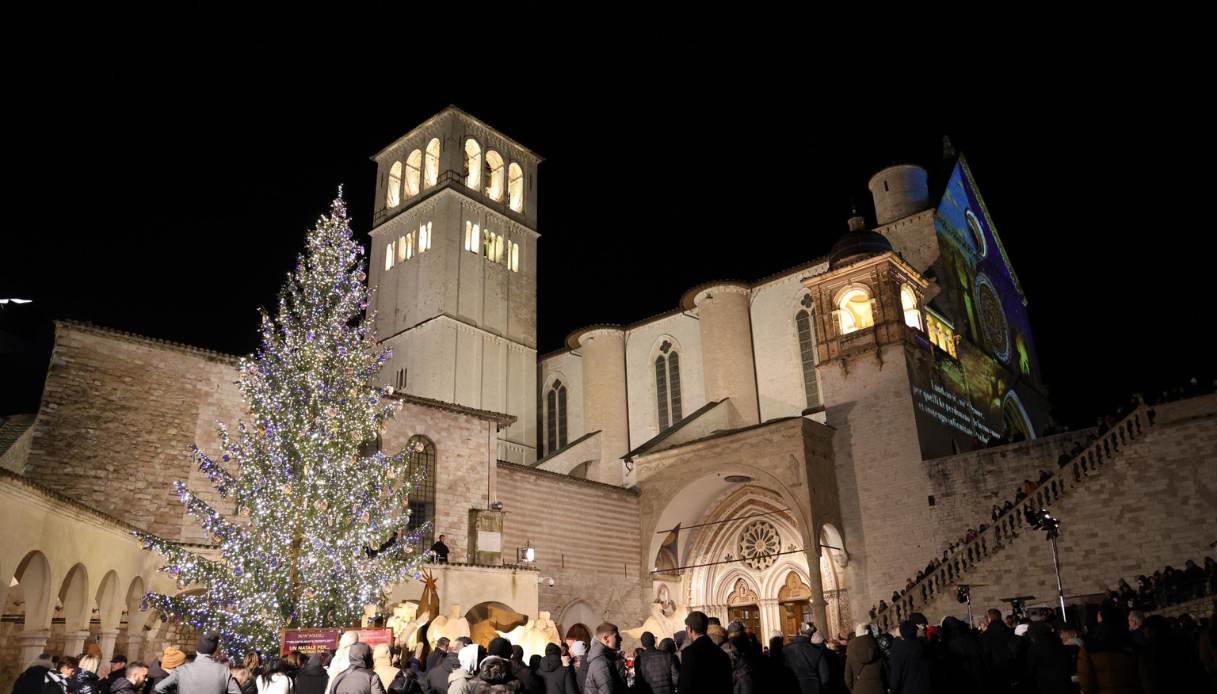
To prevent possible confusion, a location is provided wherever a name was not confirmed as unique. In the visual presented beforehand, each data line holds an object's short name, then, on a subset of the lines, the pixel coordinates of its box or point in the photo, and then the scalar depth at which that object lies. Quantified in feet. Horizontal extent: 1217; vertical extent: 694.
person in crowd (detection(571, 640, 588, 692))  24.02
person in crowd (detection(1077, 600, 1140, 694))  22.54
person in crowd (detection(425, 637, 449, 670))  27.19
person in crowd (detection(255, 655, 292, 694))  25.40
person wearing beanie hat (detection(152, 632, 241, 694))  19.70
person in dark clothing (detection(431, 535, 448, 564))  62.59
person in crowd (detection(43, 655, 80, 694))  22.47
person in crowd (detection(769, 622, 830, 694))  27.04
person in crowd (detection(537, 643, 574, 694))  22.54
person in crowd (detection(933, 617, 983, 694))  24.30
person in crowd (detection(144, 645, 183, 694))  22.56
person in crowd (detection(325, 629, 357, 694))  21.43
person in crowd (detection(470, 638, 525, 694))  16.78
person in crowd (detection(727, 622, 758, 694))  21.90
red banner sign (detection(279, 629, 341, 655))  37.58
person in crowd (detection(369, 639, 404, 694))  23.79
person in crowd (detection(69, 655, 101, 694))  25.20
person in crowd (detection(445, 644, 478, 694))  19.08
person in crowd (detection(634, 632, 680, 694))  22.33
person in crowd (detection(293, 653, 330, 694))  24.66
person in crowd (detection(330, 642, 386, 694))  17.69
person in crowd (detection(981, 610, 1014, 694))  27.66
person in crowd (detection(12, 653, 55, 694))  21.79
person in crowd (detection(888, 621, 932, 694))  22.93
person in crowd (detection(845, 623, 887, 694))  24.93
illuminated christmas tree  45.24
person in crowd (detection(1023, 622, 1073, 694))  24.75
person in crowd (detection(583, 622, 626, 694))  19.99
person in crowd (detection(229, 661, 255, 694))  27.71
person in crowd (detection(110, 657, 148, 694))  25.18
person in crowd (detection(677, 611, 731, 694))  19.66
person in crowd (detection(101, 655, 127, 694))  26.45
